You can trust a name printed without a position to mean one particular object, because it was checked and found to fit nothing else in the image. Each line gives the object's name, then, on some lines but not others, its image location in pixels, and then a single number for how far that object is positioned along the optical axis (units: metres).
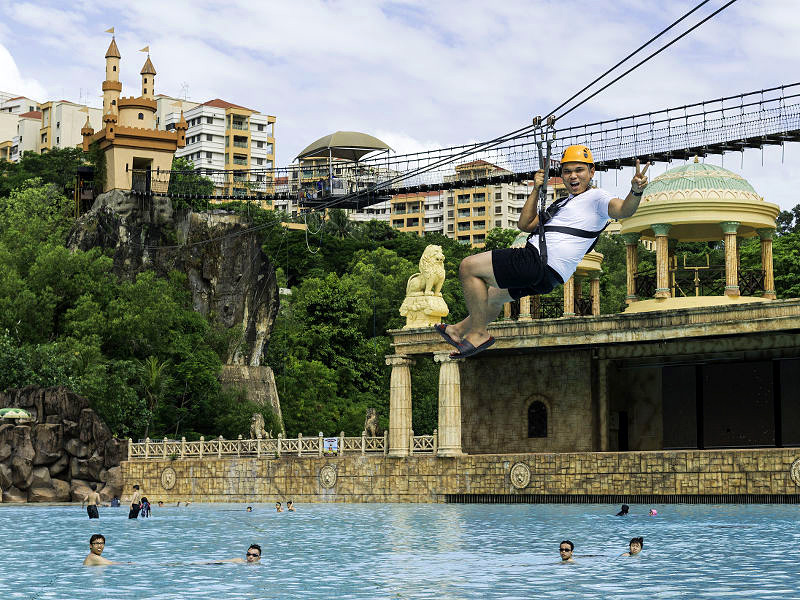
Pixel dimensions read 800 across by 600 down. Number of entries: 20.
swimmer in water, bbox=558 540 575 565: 23.75
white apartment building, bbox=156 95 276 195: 126.69
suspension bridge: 45.06
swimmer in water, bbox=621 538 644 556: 24.67
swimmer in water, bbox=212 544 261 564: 24.89
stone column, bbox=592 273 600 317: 48.14
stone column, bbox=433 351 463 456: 43.31
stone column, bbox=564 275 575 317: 46.34
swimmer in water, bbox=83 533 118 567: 24.61
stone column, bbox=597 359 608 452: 44.62
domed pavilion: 41.19
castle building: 71.12
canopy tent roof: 65.88
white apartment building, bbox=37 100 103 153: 121.94
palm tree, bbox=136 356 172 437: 59.59
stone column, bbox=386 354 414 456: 44.41
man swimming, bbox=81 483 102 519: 39.78
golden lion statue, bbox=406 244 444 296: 45.38
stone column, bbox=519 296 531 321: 46.55
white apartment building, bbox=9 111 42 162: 127.00
